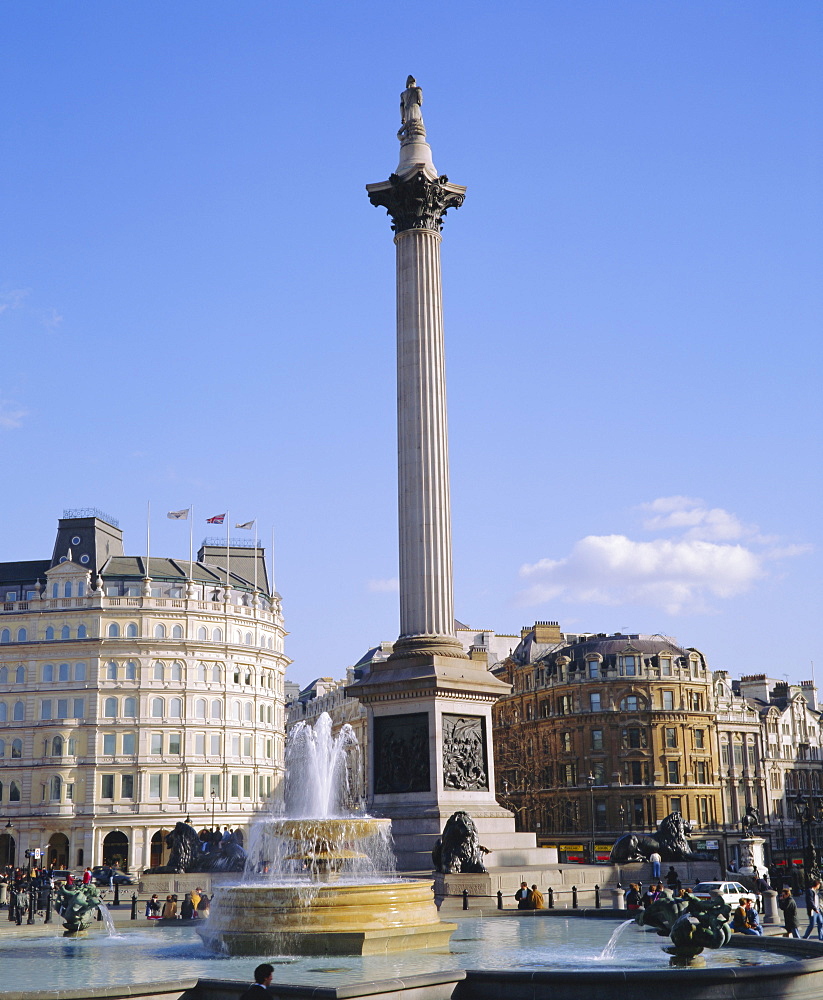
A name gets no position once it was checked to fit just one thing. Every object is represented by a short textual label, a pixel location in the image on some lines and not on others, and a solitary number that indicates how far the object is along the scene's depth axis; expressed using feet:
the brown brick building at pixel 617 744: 277.03
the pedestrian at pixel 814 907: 87.92
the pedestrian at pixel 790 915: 83.71
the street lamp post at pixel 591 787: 248.93
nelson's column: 117.50
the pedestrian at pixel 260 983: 37.14
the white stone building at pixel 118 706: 256.73
